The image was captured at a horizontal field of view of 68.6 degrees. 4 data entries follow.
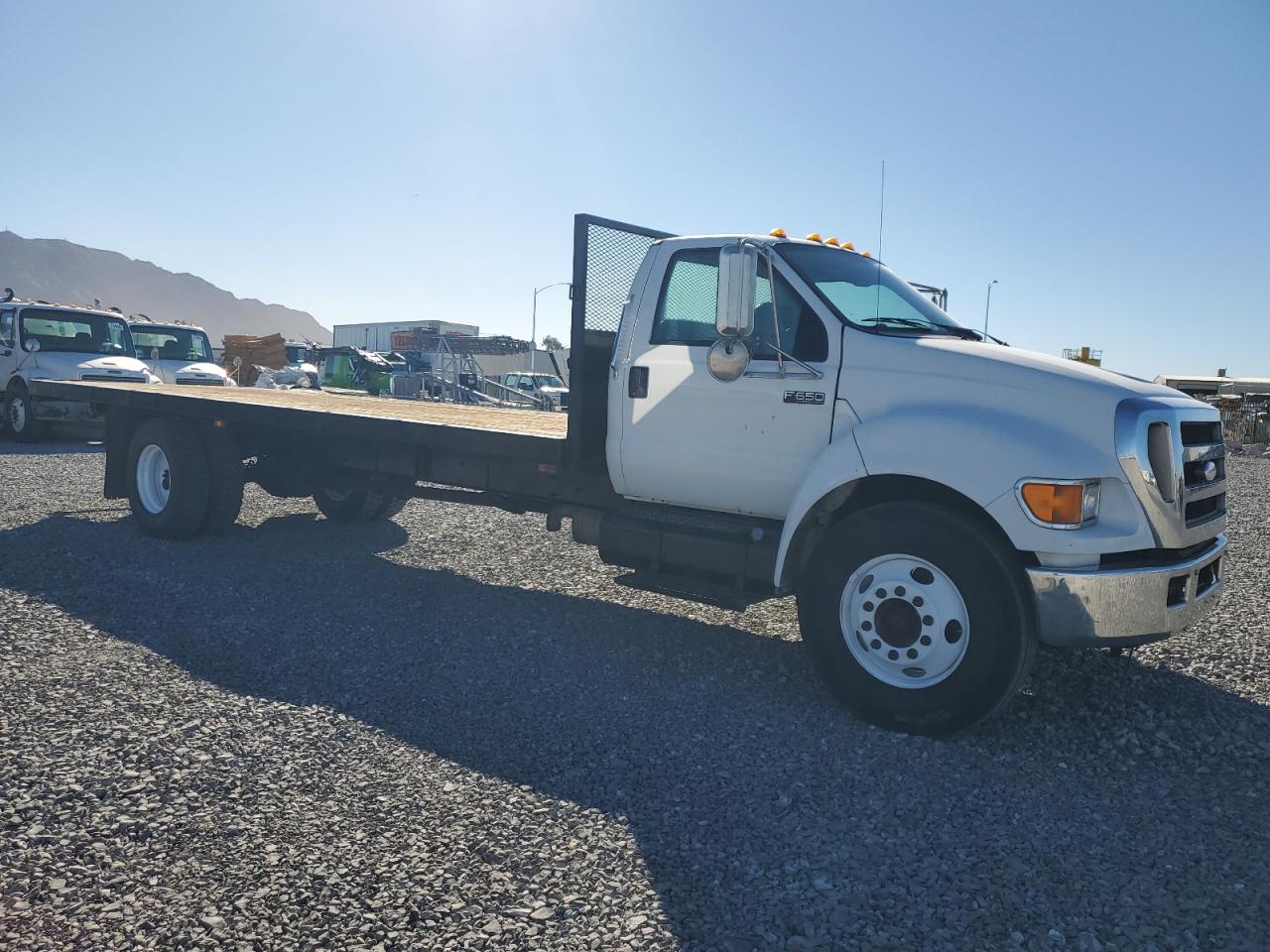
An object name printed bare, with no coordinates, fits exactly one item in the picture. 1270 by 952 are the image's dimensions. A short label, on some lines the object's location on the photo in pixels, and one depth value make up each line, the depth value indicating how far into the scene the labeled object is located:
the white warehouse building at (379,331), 53.09
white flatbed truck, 3.92
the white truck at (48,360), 14.67
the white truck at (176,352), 16.67
